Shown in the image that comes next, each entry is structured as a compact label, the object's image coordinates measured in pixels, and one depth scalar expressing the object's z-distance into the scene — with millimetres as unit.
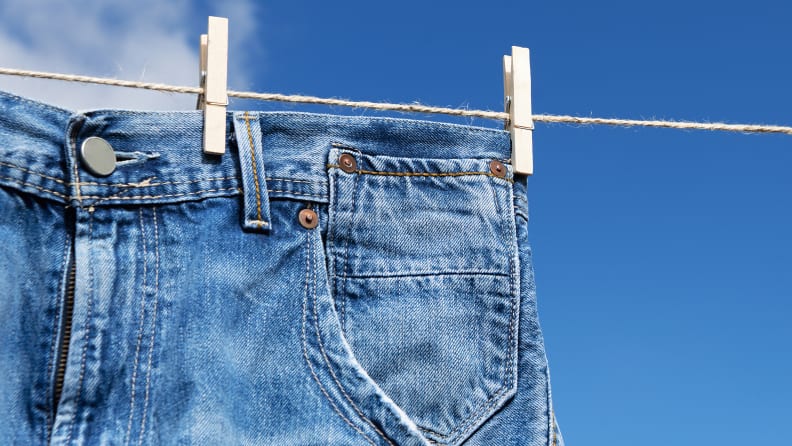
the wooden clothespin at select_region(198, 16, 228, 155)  918
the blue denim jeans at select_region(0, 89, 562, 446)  816
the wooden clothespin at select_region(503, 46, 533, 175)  1085
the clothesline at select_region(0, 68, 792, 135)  908
